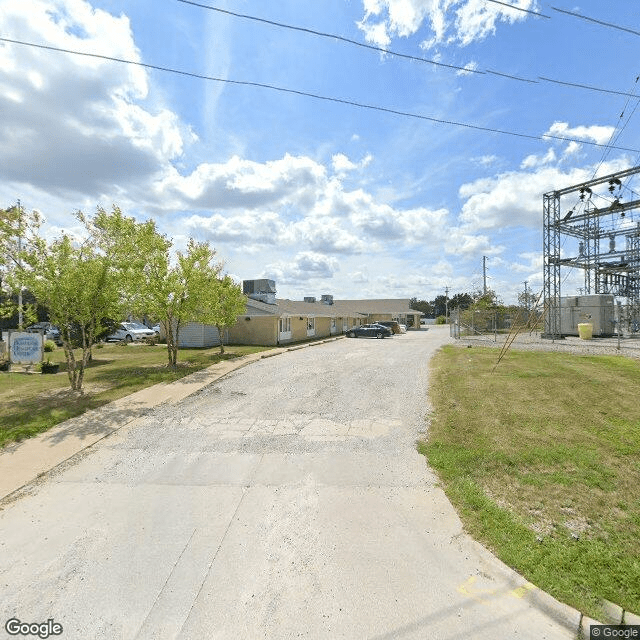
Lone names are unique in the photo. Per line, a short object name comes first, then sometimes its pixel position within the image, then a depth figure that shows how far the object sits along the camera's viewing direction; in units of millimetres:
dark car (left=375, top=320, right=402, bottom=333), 40475
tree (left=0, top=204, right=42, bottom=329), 9836
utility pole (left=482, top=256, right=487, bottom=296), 57638
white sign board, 14305
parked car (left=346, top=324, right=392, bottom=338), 34906
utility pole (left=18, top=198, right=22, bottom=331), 9920
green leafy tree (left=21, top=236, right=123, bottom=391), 9773
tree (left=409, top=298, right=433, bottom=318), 102000
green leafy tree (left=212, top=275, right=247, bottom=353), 21078
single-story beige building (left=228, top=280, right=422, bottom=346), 27234
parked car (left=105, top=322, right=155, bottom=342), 29553
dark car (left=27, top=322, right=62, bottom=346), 28831
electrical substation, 24000
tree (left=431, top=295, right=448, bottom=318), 100000
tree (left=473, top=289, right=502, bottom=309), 50000
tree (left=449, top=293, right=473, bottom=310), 86375
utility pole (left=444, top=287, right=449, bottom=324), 75062
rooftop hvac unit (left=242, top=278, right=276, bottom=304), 33925
